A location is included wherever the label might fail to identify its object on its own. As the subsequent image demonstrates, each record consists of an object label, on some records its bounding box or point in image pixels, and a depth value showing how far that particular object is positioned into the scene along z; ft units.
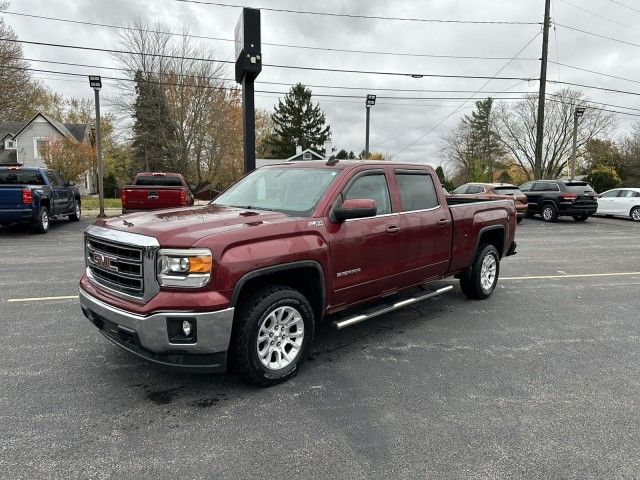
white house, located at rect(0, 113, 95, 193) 141.28
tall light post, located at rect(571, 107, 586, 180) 84.50
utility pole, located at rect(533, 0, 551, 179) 76.02
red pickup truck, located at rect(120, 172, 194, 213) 43.11
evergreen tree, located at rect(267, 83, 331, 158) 191.11
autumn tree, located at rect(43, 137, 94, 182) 103.45
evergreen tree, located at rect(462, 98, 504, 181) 178.40
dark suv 61.93
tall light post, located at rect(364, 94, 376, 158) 65.57
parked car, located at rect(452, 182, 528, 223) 57.62
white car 66.59
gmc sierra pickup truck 10.44
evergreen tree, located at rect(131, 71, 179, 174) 110.32
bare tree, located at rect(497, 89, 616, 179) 149.18
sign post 34.99
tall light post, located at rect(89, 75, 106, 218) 53.57
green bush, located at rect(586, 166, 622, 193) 116.47
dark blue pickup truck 38.68
